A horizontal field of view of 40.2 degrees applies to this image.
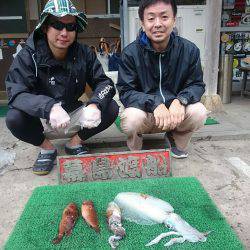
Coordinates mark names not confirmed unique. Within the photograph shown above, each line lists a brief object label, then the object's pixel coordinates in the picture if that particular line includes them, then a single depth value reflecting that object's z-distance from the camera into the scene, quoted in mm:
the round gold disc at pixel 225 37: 5479
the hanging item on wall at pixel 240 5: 5500
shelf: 5410
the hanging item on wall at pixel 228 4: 5469
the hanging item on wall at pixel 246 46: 5738
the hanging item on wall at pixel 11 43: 5941
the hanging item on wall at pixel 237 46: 5680
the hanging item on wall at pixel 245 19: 5539
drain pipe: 5023
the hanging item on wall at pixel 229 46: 5602
